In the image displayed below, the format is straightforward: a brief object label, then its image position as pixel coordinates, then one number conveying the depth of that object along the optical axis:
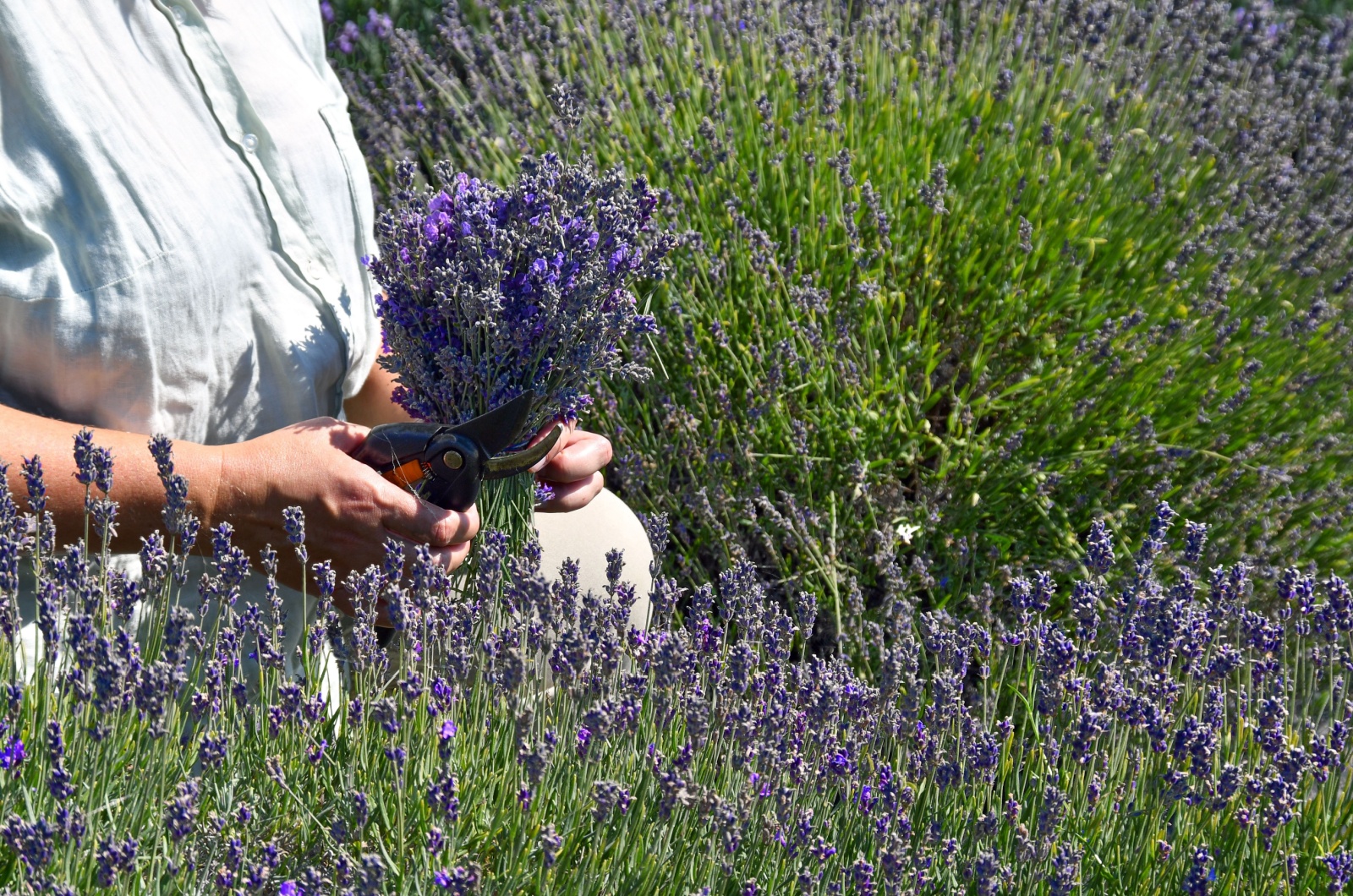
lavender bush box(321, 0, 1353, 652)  2.98
